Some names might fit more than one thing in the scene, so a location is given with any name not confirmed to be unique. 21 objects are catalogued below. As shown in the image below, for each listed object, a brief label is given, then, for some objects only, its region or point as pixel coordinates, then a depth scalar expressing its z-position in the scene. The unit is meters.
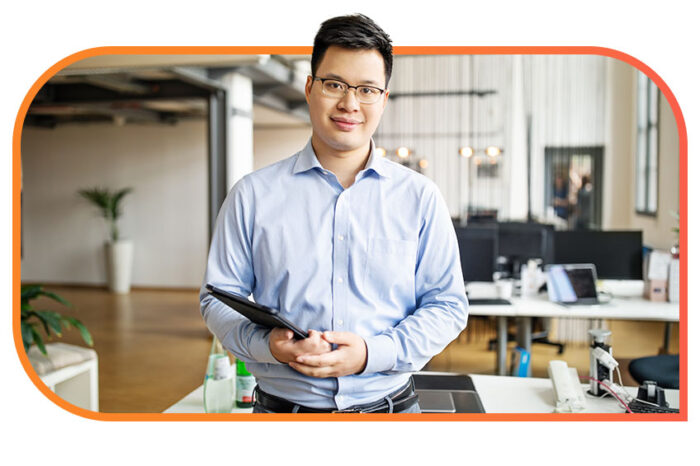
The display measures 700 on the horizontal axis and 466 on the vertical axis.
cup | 4.25
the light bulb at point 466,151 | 8.15
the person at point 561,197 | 9.02
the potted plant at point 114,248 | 9.58
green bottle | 1.98
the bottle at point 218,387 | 1.97
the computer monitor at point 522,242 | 4.78
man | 1.43
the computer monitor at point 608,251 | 4.29
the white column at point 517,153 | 9.61
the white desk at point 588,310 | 3.78
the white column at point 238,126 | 6.41
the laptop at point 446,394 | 2.03
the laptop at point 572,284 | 4.02
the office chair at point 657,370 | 3.04
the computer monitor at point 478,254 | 4.24
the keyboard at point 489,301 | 4.01
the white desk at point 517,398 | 2.04
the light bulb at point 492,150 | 8.48
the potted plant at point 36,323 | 3.20
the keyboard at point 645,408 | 1.91
